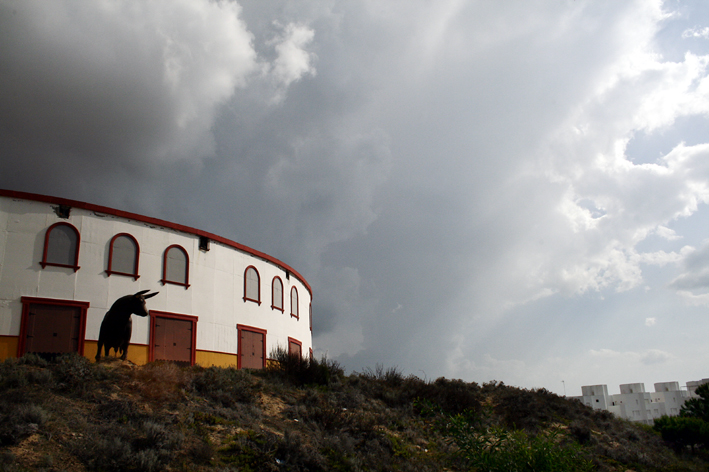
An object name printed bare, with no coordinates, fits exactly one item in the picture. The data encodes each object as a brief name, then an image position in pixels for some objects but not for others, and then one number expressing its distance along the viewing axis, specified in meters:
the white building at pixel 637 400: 71.00
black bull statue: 18.28
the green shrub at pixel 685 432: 22.44
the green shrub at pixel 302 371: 19.23
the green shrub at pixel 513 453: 9.19
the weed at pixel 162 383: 13.57
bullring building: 17.39
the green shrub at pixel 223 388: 14.63
